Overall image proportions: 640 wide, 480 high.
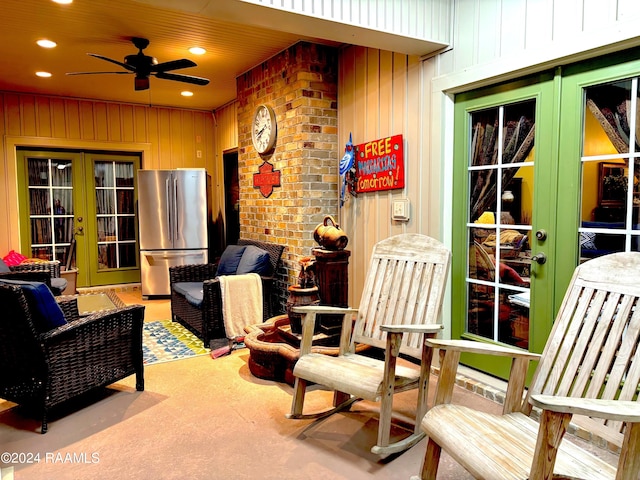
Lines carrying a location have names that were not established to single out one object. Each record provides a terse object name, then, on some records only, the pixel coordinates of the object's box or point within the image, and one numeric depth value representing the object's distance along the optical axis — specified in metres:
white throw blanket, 3.94
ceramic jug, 3.07
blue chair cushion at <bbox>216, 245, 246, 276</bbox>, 4.55
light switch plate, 3.50
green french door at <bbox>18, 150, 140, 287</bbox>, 6.32
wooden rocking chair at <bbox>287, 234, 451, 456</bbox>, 2.15
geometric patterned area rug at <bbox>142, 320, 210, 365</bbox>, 3.71
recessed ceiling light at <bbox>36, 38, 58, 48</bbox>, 4.21
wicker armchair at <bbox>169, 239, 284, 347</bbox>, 3.94
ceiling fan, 4.20
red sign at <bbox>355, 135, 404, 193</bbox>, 3.56
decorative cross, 4.64
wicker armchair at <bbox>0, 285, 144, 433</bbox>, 2.39
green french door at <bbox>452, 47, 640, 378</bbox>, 2.32
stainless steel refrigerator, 5.98
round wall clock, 4.66
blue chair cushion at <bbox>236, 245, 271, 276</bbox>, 4.29
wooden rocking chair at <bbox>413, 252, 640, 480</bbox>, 1.31
